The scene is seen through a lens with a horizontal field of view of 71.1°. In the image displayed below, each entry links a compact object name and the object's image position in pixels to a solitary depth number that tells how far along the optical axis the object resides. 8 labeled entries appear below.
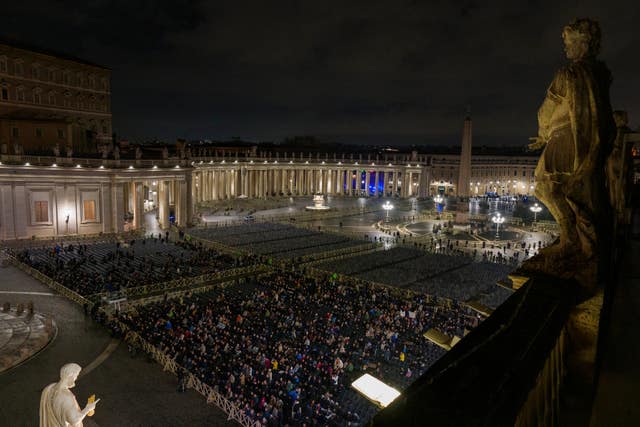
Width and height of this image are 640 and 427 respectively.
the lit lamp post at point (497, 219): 58.90
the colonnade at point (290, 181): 96.46
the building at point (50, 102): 54.69
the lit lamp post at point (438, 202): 87.06
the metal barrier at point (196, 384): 16.56
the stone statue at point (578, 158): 4.85
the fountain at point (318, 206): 83.23
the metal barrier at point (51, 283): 28.55
